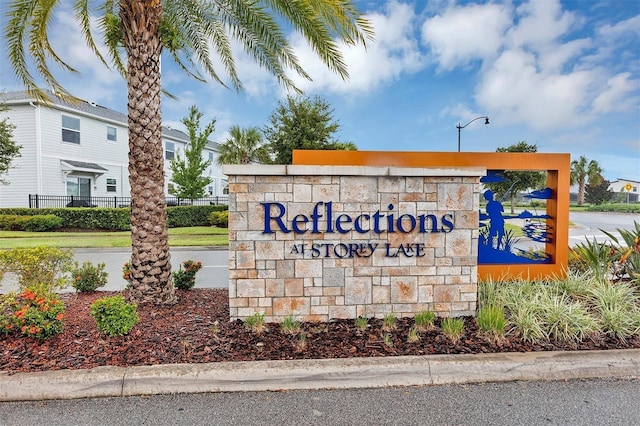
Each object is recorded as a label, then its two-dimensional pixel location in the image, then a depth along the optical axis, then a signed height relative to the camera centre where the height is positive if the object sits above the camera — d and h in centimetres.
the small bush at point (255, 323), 468 -145
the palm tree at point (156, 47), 557 +283
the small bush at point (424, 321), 476 -144
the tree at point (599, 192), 6619 +173
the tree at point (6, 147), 2038 +306
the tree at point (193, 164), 2436 +254
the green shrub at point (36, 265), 589 -93
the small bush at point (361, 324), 473 -147
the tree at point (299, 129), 2511 +490
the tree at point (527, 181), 2100 +126
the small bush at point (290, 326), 465 -148
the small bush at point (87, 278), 668 -127
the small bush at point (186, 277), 677 -126
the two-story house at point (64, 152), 2247 +337
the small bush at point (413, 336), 437 -151
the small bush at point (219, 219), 2317 -90
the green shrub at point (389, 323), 479 -149
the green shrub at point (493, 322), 440 -136
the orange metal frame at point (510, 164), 651 +66
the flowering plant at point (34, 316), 412 -120
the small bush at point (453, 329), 439 -143
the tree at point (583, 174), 6362 +471
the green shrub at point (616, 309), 461 -136
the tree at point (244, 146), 2814 +424
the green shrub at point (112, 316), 421 -121
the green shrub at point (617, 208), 4863 -78
